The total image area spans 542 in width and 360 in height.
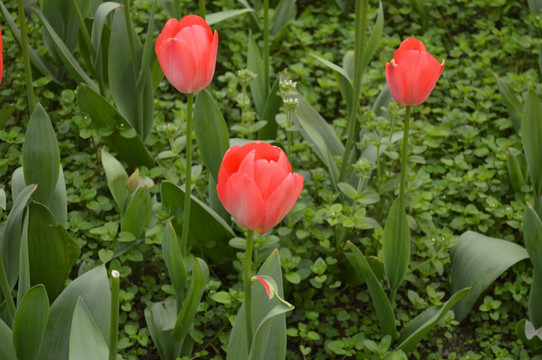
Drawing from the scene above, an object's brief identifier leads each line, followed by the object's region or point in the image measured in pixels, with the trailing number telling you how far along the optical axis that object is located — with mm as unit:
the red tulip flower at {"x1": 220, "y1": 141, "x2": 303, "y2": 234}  1249
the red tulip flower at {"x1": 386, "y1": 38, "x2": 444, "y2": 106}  1387
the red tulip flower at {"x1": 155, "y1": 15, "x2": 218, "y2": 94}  1346
